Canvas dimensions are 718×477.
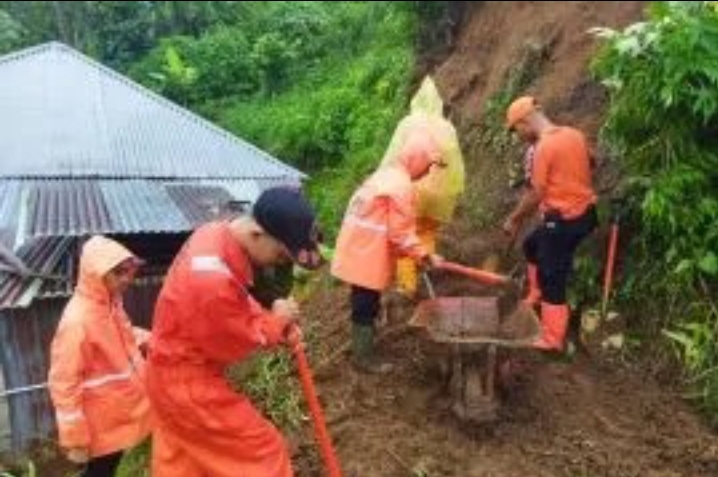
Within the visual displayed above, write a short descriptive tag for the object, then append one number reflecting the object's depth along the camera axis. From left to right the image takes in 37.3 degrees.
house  9.68
